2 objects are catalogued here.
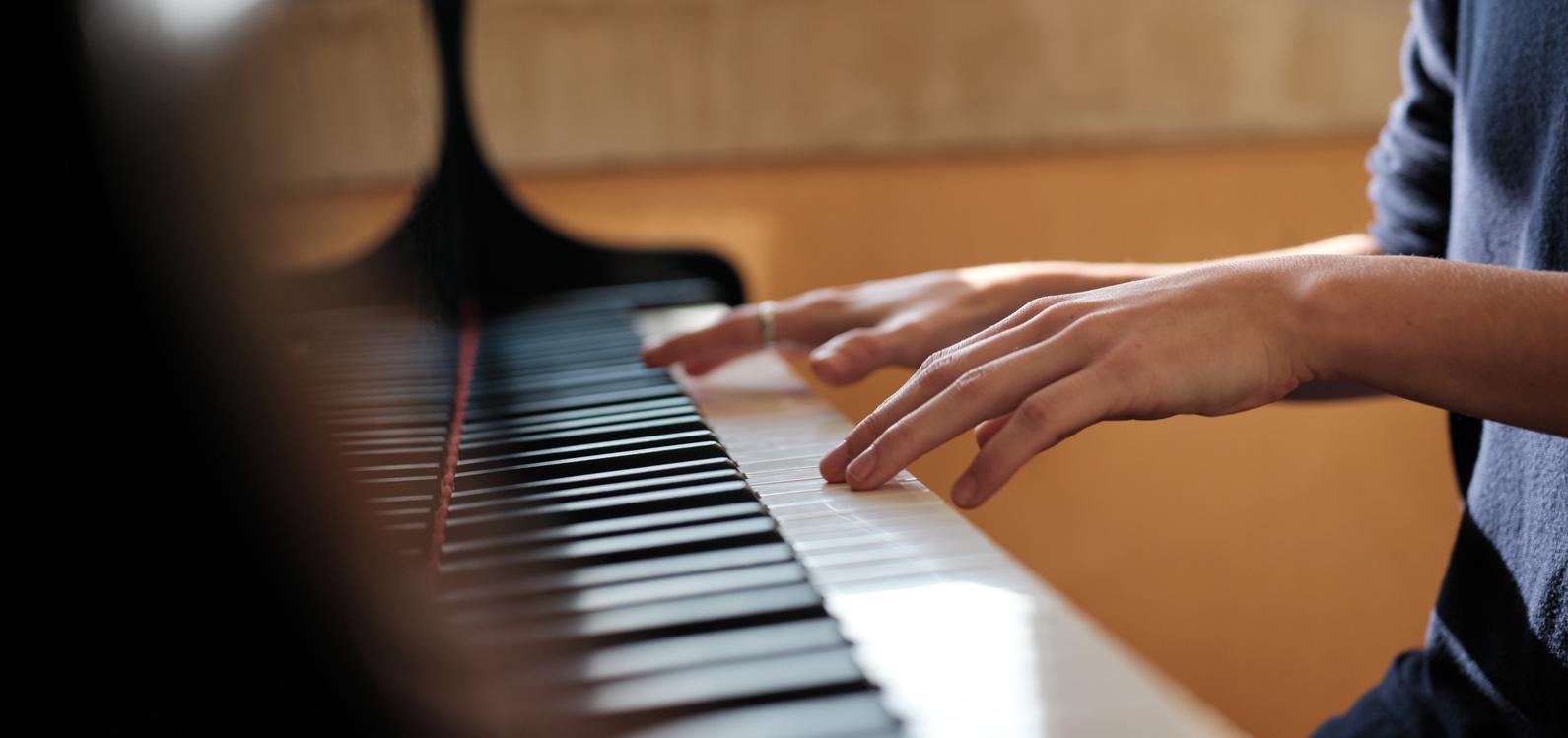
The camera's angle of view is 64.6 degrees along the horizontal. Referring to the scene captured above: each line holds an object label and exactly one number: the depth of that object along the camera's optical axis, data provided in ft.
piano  1.20
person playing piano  1.96
